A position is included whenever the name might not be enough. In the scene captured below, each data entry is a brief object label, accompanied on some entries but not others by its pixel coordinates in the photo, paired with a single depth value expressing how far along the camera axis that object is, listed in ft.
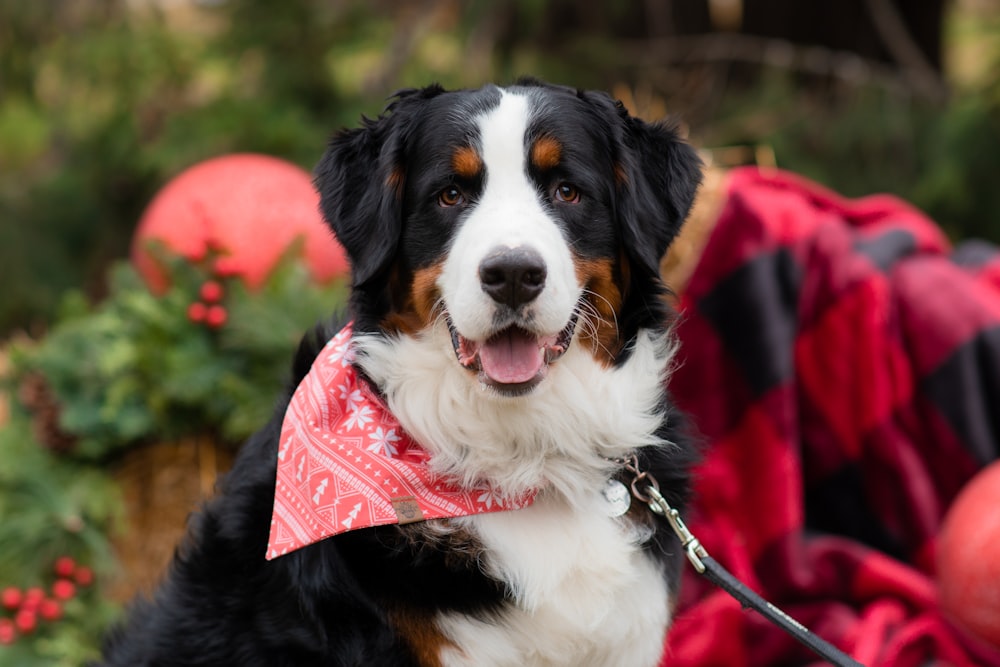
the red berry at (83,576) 11.23
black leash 7.18
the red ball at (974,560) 9.50
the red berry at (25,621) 10.68
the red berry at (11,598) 10.73
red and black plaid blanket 11.66
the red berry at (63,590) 10.98
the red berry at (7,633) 10.57
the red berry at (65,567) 11.12
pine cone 11.73
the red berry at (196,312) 11.73
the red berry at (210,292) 11.81
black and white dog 7.09
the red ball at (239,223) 12.46
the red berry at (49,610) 10.80
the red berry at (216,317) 11.73
